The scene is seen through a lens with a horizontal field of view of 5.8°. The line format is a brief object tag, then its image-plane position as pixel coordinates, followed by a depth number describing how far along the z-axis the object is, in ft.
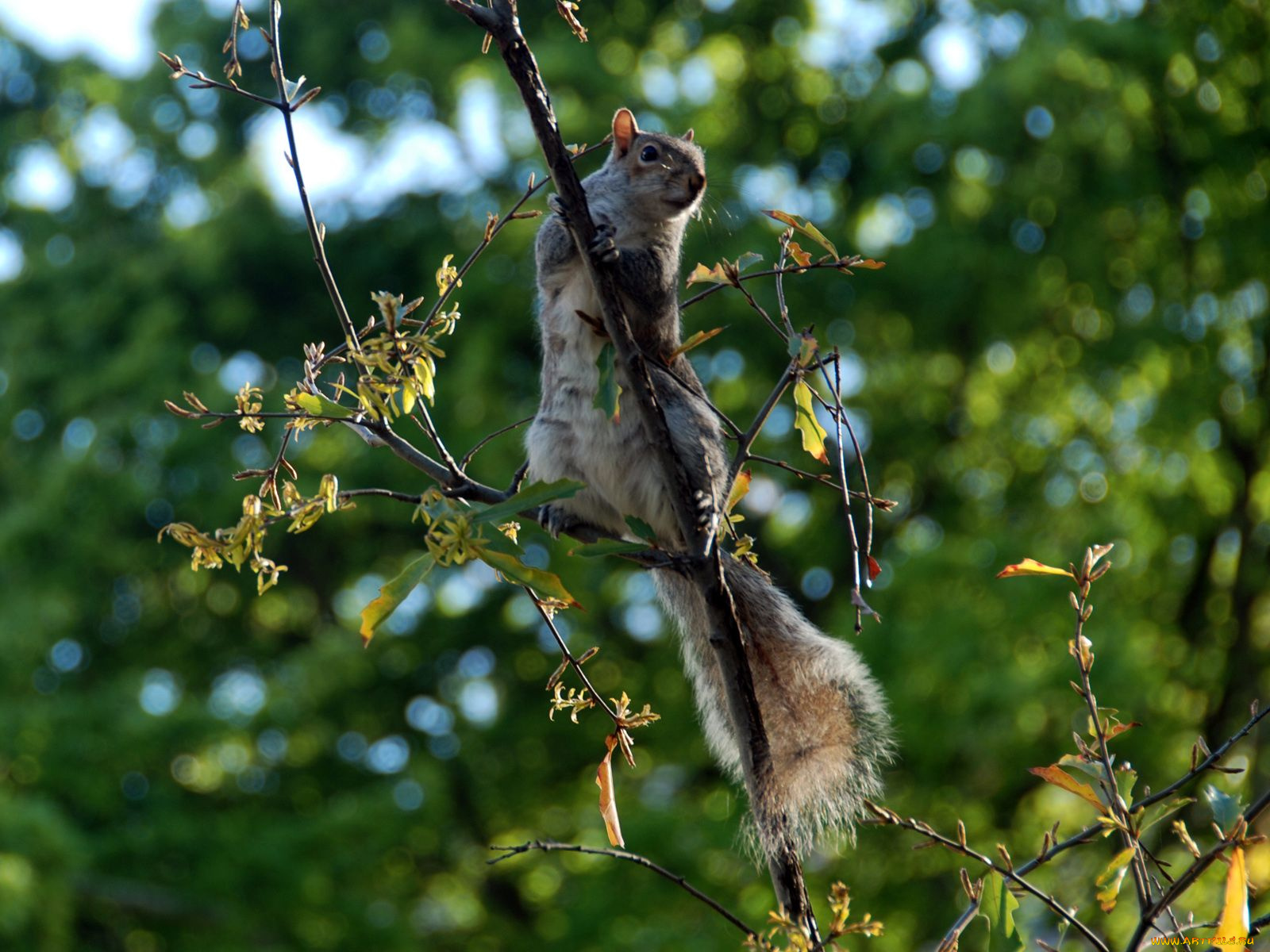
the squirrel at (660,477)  22.84
